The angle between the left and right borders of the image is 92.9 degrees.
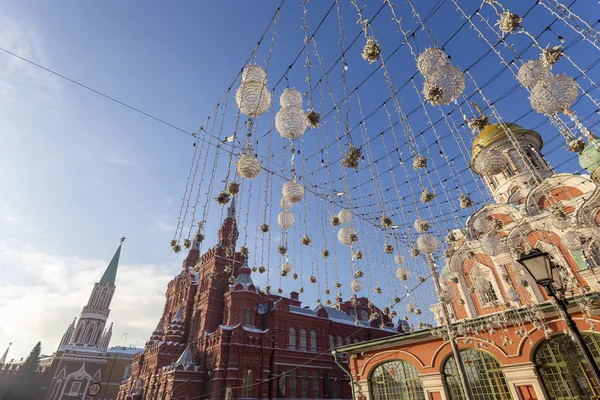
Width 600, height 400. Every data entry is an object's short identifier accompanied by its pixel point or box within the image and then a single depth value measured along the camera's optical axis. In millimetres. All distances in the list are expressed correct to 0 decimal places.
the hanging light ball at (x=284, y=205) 9203
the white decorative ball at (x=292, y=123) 5984
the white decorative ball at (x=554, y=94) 5383
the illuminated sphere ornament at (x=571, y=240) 10766
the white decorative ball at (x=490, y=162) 6945
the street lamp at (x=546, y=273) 4863
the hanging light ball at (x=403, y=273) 12750
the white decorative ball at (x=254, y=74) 6125
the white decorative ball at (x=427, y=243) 9977
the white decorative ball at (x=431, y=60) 5270
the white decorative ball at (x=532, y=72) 5652
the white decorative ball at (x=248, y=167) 6453
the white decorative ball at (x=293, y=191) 7449
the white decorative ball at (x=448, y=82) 5121
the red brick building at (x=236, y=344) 26172
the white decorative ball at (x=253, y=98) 5922
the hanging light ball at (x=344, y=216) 10062
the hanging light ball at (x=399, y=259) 13080
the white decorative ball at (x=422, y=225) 9095
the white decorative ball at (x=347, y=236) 9539
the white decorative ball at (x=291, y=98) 6277
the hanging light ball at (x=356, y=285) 12031
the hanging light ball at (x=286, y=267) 10812
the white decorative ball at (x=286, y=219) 9555
